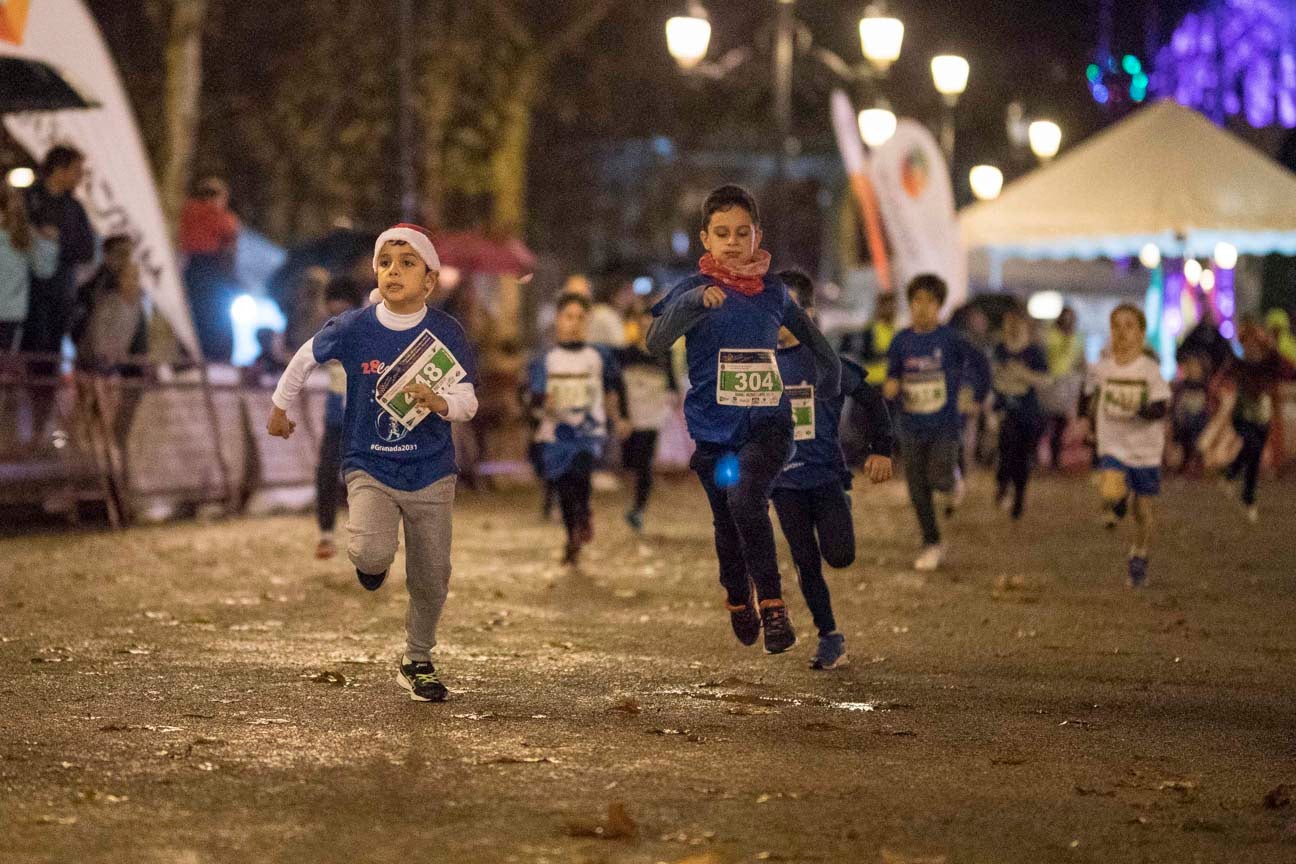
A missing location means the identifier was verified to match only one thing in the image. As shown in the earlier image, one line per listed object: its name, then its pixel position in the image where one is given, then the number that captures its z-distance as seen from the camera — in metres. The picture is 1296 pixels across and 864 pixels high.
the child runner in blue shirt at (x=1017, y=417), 18.20
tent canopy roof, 24.25
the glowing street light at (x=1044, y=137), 31.32
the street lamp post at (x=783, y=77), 29.16
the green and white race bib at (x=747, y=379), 8.20
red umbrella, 30.20
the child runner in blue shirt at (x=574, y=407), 13.85
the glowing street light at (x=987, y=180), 35.03
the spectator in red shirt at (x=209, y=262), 19.45
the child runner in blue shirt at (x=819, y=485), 8.97
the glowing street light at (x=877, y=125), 28.70
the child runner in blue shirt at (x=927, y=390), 13.59
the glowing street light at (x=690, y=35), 25.53
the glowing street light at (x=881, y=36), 24.75
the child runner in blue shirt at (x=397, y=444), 7.72
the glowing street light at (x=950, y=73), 27.52
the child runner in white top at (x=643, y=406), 16.80
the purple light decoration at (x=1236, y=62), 39.41
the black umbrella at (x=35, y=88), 16.73
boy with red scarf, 8.18
